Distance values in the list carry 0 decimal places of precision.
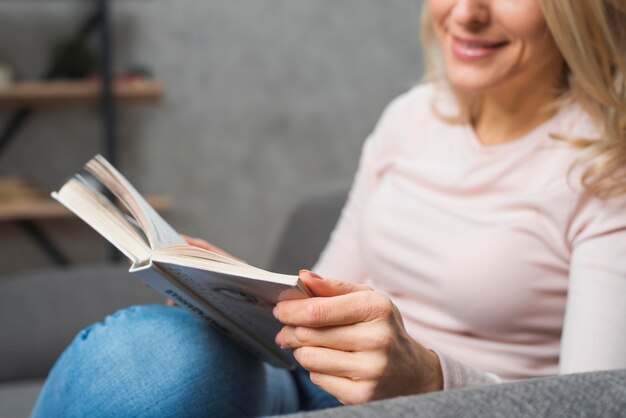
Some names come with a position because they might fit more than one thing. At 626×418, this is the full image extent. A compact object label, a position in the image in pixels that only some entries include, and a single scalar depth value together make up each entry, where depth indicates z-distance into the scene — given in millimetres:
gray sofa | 1382
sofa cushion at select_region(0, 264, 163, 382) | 1384
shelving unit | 2729
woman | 916
